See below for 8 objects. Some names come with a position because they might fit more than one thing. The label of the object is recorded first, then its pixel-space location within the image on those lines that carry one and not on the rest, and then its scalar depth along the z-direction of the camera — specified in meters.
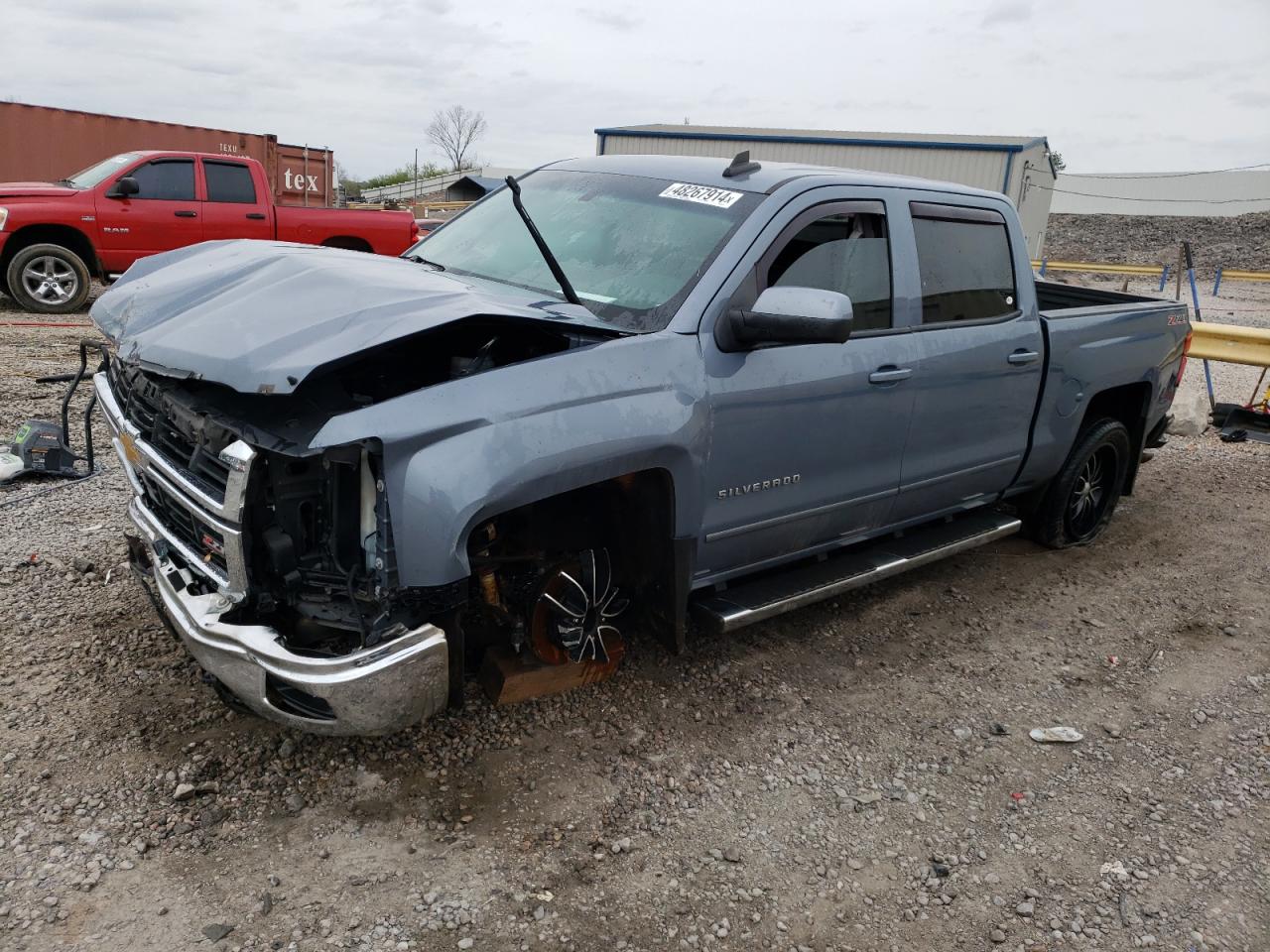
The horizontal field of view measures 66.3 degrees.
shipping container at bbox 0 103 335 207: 18.41
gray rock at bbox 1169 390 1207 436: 8.47
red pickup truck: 10.35
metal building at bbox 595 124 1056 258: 26.75
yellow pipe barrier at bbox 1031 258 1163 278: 22.50
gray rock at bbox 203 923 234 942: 2.37
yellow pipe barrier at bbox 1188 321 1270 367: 7.77
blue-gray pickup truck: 2.57
